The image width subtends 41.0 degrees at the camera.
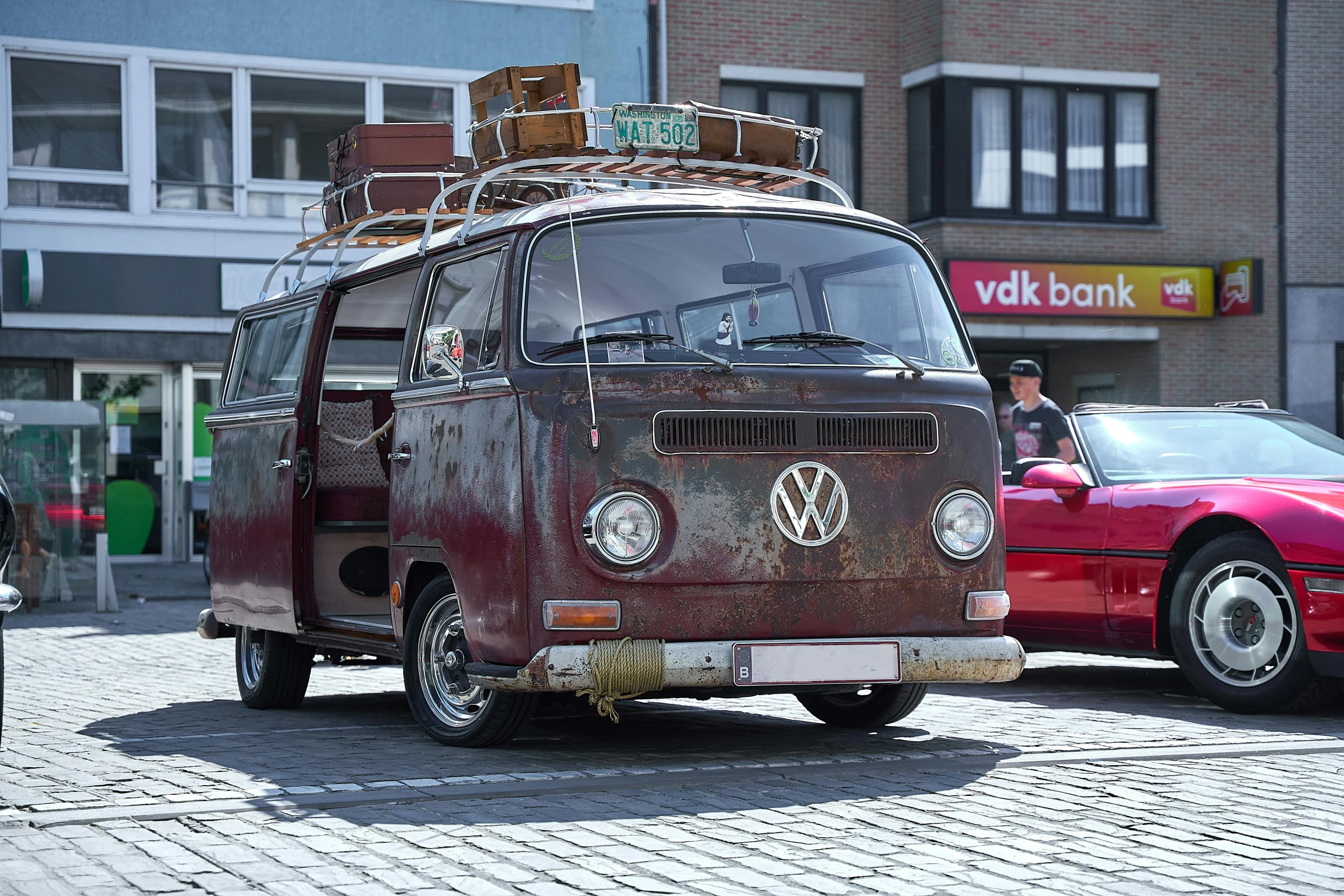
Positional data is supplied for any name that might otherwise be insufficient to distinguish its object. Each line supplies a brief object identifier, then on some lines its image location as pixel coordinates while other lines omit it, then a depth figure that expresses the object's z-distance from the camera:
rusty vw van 6.44
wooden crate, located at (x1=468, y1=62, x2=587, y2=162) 7.50
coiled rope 6.34
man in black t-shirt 11.50
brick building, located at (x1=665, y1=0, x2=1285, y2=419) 23.91
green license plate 7.42
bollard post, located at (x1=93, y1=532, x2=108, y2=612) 16.72
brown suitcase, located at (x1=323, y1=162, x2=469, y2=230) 8.79
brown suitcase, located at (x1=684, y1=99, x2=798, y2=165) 7.80
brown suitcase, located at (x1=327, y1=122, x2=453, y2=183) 8.90
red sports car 8.09
